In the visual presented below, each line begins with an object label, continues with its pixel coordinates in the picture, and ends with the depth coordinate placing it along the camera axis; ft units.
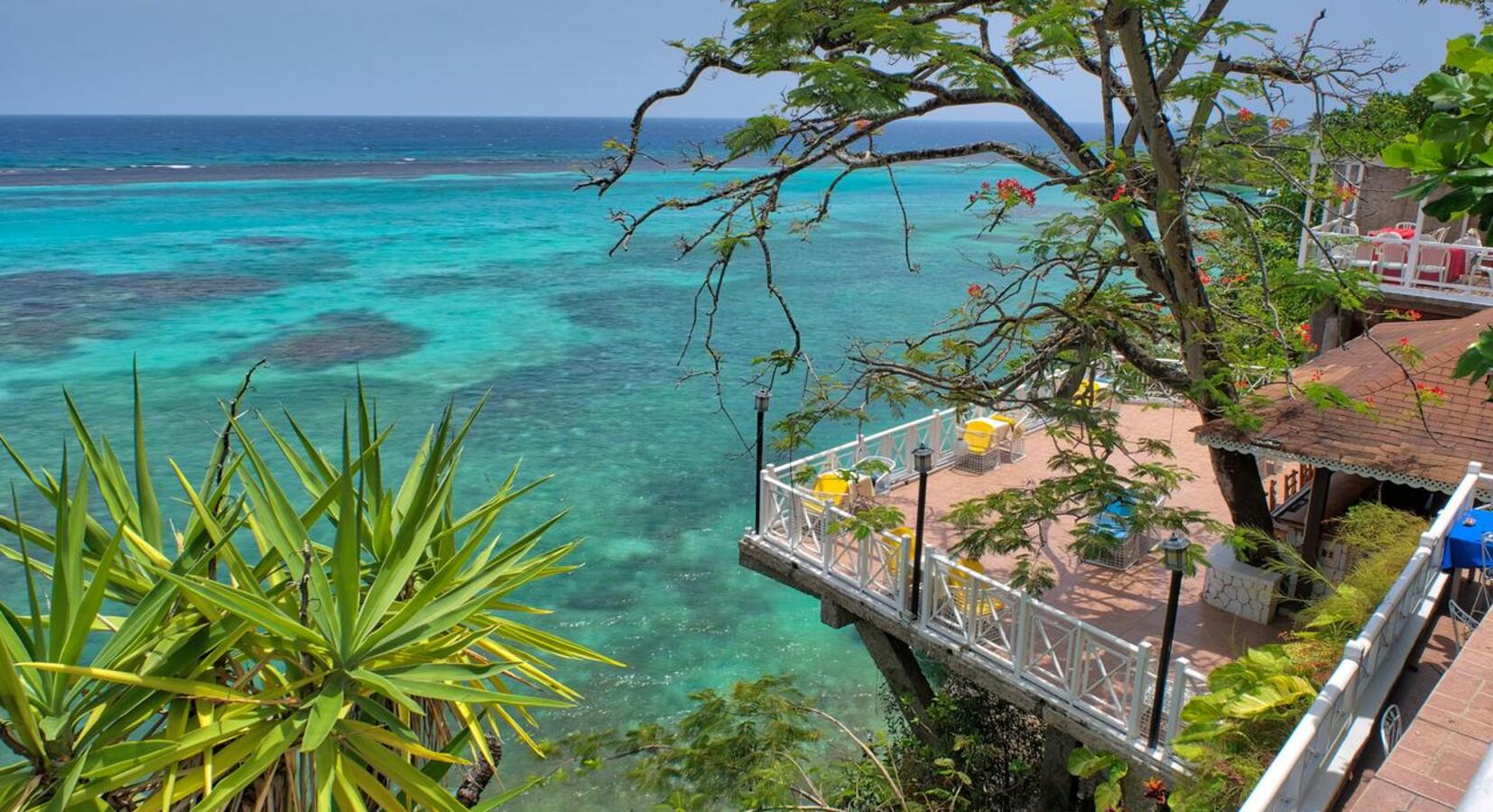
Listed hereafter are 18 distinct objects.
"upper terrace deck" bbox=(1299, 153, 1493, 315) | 43.83
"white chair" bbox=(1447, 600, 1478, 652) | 20.81
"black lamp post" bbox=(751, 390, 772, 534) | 31.58
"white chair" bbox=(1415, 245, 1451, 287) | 44.57
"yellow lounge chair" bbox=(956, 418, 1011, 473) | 41.70
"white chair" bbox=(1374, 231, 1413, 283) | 45.37
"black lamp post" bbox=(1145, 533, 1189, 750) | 21.45
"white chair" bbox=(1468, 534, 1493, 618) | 20.98
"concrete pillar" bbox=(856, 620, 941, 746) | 32.83
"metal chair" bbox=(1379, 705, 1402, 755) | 17.04
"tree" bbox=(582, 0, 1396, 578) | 23.75
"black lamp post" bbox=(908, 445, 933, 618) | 28.27
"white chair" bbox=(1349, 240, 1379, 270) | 46.52
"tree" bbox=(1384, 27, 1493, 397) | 11.23
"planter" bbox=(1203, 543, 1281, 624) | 29.12
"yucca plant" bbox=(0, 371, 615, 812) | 11.96
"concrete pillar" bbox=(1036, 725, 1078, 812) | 29.19
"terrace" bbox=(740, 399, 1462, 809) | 17.15
